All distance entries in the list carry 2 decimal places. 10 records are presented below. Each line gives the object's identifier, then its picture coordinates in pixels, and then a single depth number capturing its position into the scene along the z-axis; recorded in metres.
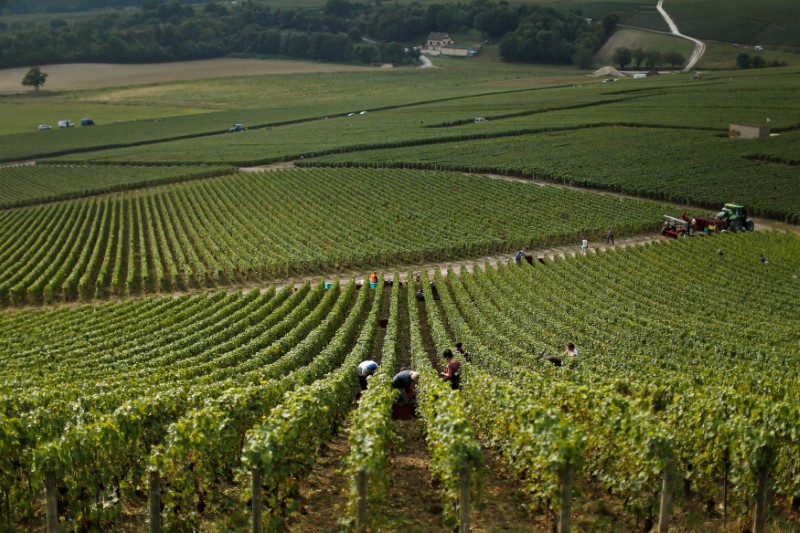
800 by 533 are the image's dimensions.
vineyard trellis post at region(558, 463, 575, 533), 13.69
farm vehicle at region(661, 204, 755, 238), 60.06
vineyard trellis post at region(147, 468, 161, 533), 14.48
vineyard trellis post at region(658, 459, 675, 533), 14.12
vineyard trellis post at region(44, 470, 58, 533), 13.89
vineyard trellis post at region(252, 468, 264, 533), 13.93
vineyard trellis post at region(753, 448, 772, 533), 14.38
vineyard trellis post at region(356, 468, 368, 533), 14.04
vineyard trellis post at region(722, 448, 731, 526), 15.86
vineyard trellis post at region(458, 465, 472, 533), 13.48
